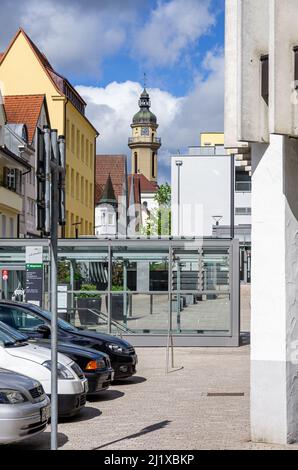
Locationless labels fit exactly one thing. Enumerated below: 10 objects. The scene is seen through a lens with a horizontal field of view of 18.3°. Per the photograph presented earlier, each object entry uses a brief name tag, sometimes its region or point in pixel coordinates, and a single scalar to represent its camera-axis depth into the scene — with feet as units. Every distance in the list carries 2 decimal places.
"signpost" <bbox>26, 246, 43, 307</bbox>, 85.61
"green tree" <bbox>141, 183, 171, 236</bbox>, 280.10
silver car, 32.09
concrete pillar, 34.45
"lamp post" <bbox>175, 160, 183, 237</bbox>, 228.92
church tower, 556.10
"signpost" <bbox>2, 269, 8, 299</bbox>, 89.81
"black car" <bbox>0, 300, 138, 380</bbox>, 54.03
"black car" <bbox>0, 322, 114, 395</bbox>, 47.09
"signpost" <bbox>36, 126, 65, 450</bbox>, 28.96
